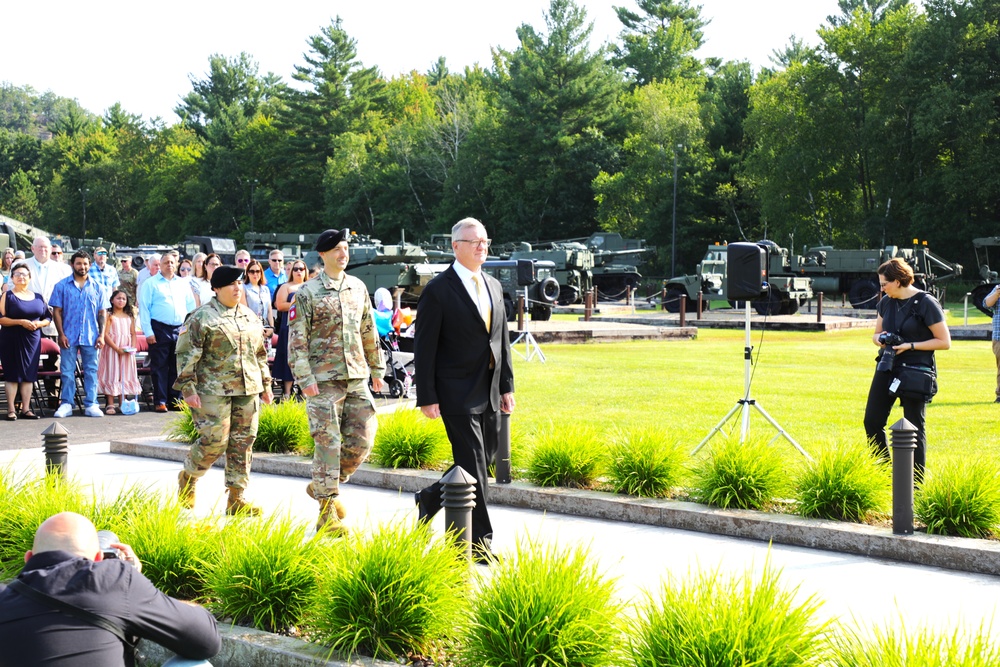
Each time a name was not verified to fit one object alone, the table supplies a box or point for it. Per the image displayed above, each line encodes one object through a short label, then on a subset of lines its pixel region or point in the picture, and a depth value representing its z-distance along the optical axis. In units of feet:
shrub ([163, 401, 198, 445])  36.83
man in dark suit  21.91
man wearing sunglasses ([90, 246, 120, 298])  52.49
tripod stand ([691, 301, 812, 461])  30.01
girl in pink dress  47.57
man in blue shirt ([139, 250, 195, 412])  47.03
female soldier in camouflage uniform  25.96
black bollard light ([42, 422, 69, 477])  25.75
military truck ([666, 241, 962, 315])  131.44
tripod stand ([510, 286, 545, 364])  68.33
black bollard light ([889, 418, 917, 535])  22.71
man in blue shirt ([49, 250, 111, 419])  46.32
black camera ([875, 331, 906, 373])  28.07
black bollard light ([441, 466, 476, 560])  18.10
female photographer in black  27.76
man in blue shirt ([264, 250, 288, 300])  50.98
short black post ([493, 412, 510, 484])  29.45
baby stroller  51.03
